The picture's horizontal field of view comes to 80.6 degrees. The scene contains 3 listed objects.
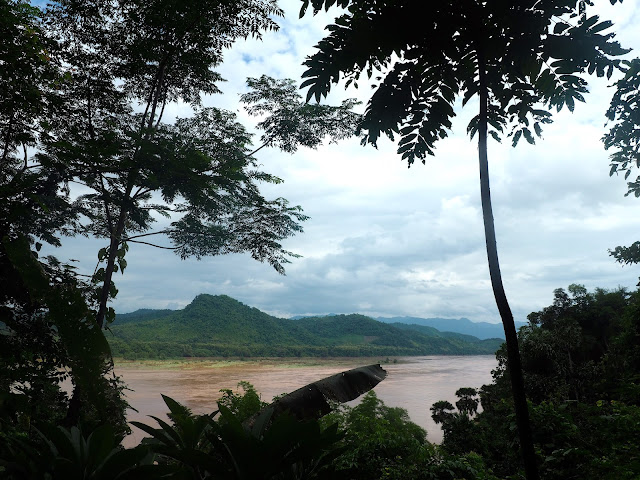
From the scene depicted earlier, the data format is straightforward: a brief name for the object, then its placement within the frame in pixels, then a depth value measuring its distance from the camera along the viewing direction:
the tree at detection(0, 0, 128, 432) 2.47
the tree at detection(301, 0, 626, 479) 2.38
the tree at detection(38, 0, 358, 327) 6.42
